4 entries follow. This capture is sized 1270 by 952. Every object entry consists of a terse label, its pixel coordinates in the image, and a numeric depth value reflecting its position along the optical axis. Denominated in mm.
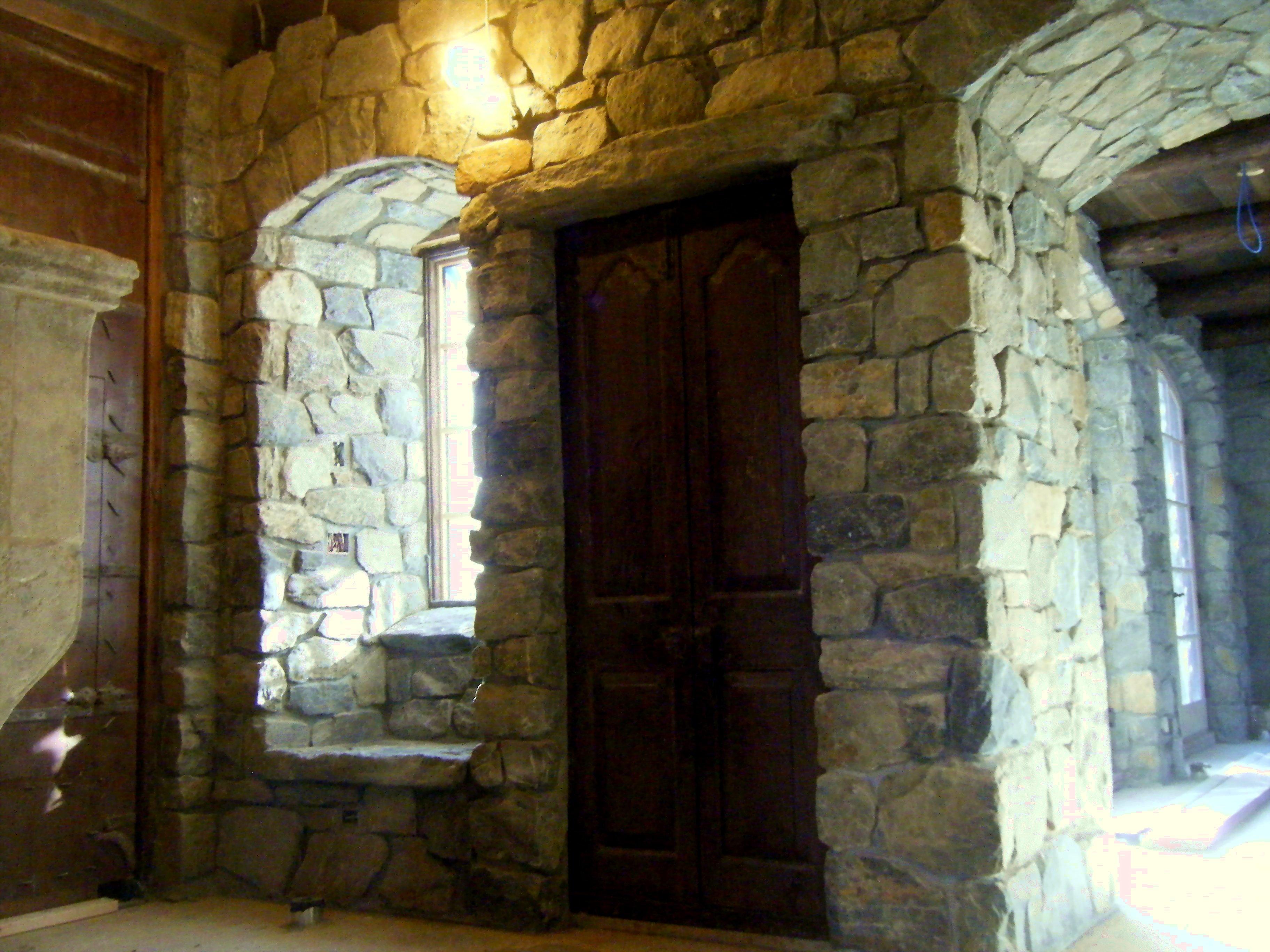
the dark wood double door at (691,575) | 3051
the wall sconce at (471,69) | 3578
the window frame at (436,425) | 4488
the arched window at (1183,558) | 6340
